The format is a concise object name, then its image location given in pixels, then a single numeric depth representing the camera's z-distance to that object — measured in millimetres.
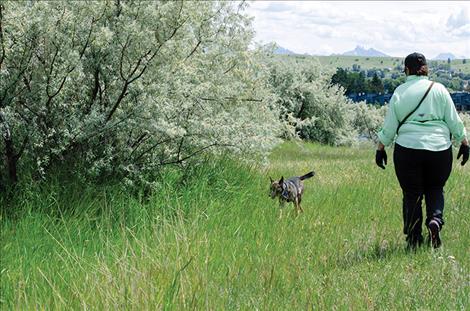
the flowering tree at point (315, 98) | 35156
